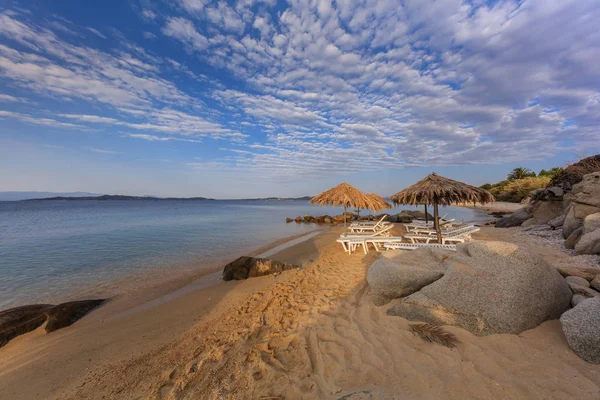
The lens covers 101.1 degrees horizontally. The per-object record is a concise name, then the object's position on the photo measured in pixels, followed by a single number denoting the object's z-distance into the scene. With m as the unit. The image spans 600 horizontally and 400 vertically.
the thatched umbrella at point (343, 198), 13.41
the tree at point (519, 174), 40.22
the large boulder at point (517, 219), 13.82
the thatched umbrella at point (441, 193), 8.00
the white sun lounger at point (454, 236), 8.80
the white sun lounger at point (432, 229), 10.30
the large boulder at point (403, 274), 4.16
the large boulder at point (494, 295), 3.21
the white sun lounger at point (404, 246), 7.58
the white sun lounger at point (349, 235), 10.10
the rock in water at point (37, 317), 5.02
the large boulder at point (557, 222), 10.23
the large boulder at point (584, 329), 2.60
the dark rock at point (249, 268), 7.70
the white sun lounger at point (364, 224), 13.92
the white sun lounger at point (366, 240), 8.81
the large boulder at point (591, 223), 6.69
